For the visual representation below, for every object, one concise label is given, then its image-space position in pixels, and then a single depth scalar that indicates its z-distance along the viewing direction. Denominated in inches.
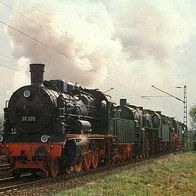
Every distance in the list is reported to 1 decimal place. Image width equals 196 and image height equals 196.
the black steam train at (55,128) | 699.4
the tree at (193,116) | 3917.6
